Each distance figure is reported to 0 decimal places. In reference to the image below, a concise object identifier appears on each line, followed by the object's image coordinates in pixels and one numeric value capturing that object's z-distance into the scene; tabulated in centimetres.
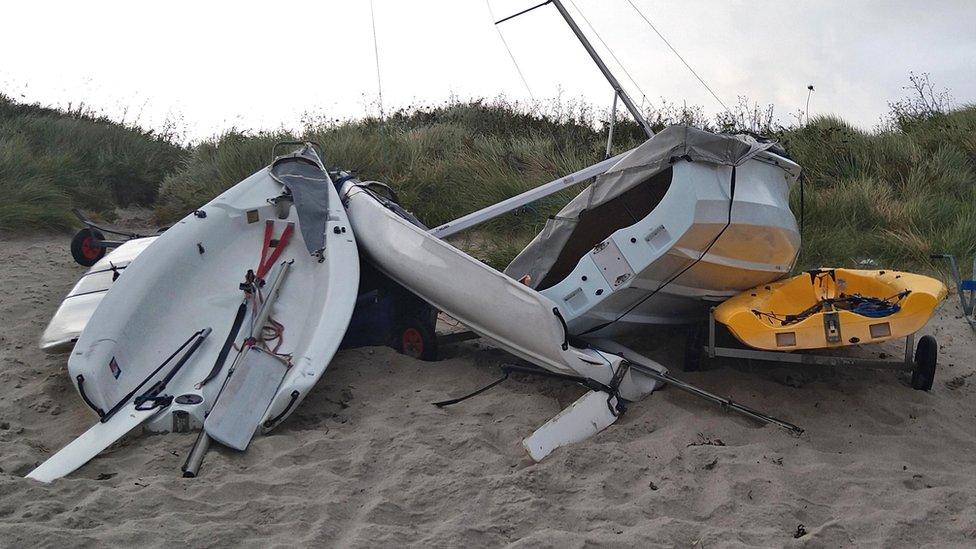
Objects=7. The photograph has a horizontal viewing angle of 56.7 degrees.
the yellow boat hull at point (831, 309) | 438
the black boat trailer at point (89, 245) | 733
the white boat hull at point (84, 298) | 543
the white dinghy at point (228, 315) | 459
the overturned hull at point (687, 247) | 483
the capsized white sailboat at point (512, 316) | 448
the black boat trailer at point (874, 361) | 472
